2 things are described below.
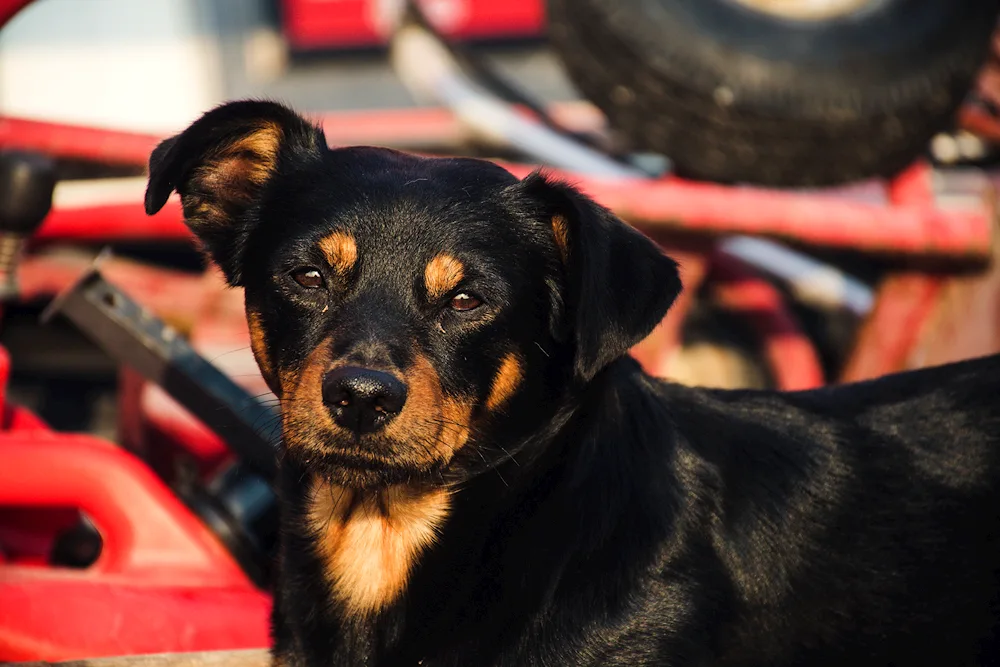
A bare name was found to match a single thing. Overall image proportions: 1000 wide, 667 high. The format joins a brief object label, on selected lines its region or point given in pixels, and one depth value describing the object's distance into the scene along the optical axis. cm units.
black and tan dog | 221
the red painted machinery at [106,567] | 253
